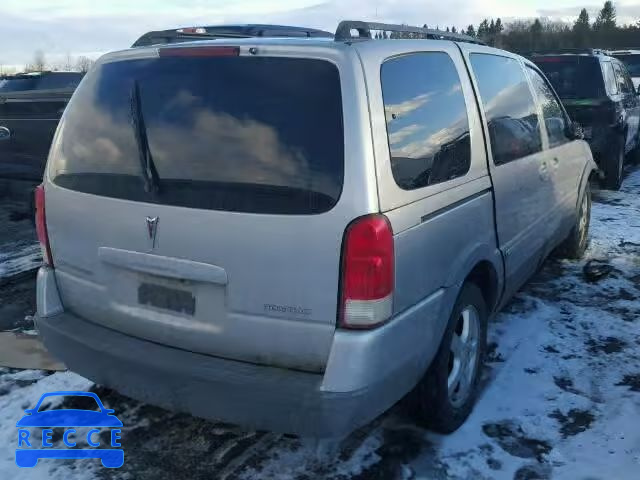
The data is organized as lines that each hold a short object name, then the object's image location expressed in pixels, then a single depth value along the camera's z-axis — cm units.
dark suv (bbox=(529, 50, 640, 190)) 832
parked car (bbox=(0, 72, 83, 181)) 681
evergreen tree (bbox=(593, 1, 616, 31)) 9042
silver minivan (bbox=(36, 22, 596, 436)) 233
